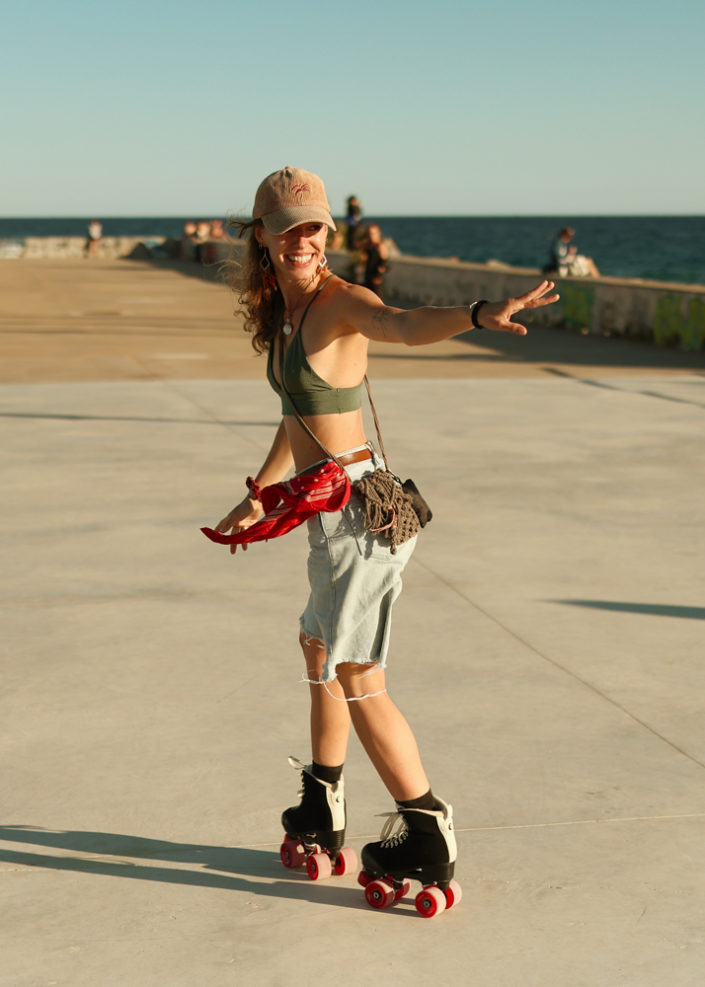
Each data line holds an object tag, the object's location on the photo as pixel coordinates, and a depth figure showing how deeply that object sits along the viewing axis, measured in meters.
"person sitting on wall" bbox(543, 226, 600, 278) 23.19
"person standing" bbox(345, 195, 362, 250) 22.00
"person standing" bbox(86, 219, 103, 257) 54.64
